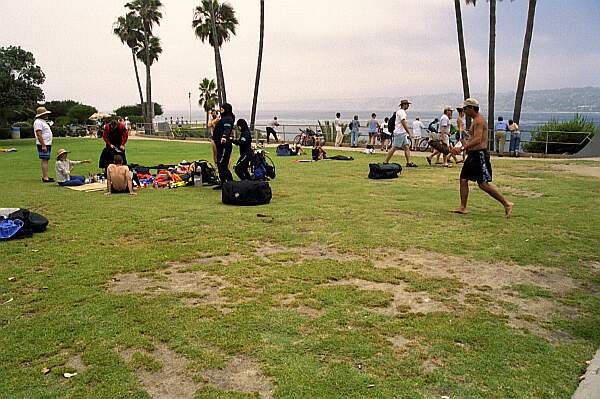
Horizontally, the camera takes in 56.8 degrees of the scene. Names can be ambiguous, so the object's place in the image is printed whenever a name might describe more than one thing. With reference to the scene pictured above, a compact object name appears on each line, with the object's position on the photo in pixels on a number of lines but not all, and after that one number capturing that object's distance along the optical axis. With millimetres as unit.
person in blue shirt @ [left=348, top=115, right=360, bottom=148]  25992
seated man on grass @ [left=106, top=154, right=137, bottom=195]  10805
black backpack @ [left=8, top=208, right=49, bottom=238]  7125
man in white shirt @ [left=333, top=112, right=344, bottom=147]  25875
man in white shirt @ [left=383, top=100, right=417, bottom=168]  15097
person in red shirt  10984
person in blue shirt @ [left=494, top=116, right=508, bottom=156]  20984
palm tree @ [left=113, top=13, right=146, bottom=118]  57062
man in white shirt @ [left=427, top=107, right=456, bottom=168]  15617
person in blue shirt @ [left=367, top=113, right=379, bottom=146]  24047
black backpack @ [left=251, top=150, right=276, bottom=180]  11812
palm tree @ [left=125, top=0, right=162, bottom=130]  54153
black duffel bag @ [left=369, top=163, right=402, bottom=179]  13094
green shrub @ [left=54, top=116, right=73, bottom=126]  53841
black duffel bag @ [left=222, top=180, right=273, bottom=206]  9383
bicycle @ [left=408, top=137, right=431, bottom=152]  23141
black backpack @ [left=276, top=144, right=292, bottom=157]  20856
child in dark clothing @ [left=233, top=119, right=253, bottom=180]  11023
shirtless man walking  8094
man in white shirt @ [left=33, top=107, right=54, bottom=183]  11883
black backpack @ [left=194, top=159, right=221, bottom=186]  12023
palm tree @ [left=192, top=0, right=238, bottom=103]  42469
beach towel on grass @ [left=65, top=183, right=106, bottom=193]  11213
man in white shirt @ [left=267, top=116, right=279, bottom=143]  28403
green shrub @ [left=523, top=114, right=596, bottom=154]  20297
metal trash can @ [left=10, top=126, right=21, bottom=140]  42406
